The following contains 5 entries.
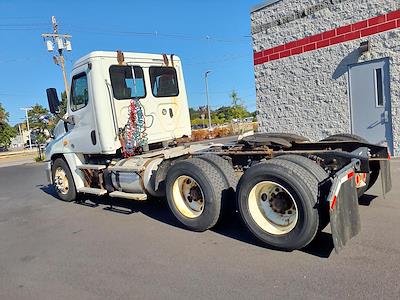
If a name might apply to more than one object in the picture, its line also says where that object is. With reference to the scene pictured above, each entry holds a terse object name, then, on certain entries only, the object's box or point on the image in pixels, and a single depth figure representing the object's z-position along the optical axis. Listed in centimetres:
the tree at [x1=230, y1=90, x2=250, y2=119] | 5972
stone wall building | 962
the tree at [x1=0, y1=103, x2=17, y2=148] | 5688
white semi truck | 410
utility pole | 2991
